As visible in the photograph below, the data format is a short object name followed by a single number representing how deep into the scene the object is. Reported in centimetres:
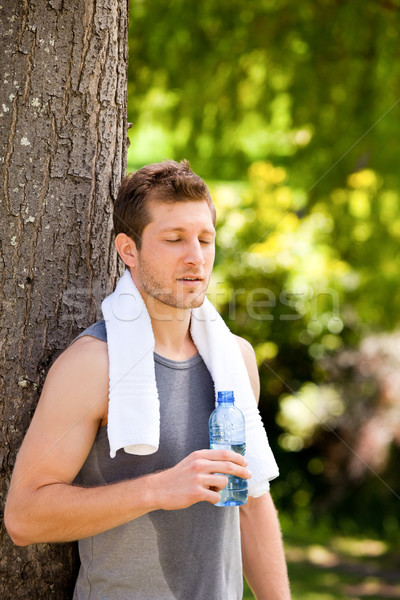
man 449
